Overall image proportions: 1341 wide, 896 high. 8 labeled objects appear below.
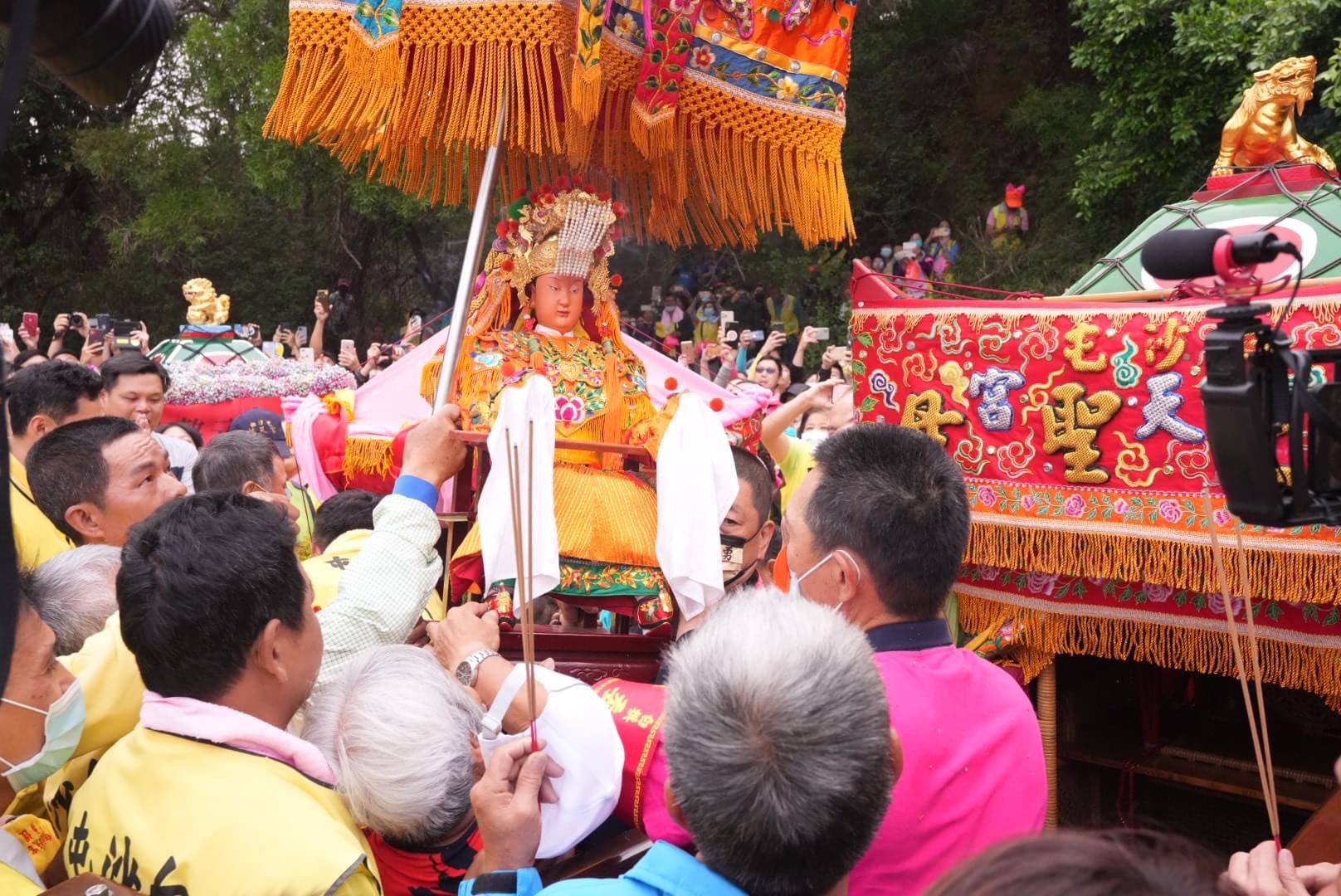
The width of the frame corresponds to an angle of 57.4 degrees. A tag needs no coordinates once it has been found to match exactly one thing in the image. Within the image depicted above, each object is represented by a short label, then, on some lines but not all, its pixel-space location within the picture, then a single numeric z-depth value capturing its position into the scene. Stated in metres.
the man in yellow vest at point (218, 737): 1.44
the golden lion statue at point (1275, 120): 3.76
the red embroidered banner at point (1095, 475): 3.14
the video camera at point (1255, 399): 1.44
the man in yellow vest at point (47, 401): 3.54
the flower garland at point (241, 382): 7.59
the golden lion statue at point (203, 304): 9.07
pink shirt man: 1.62
